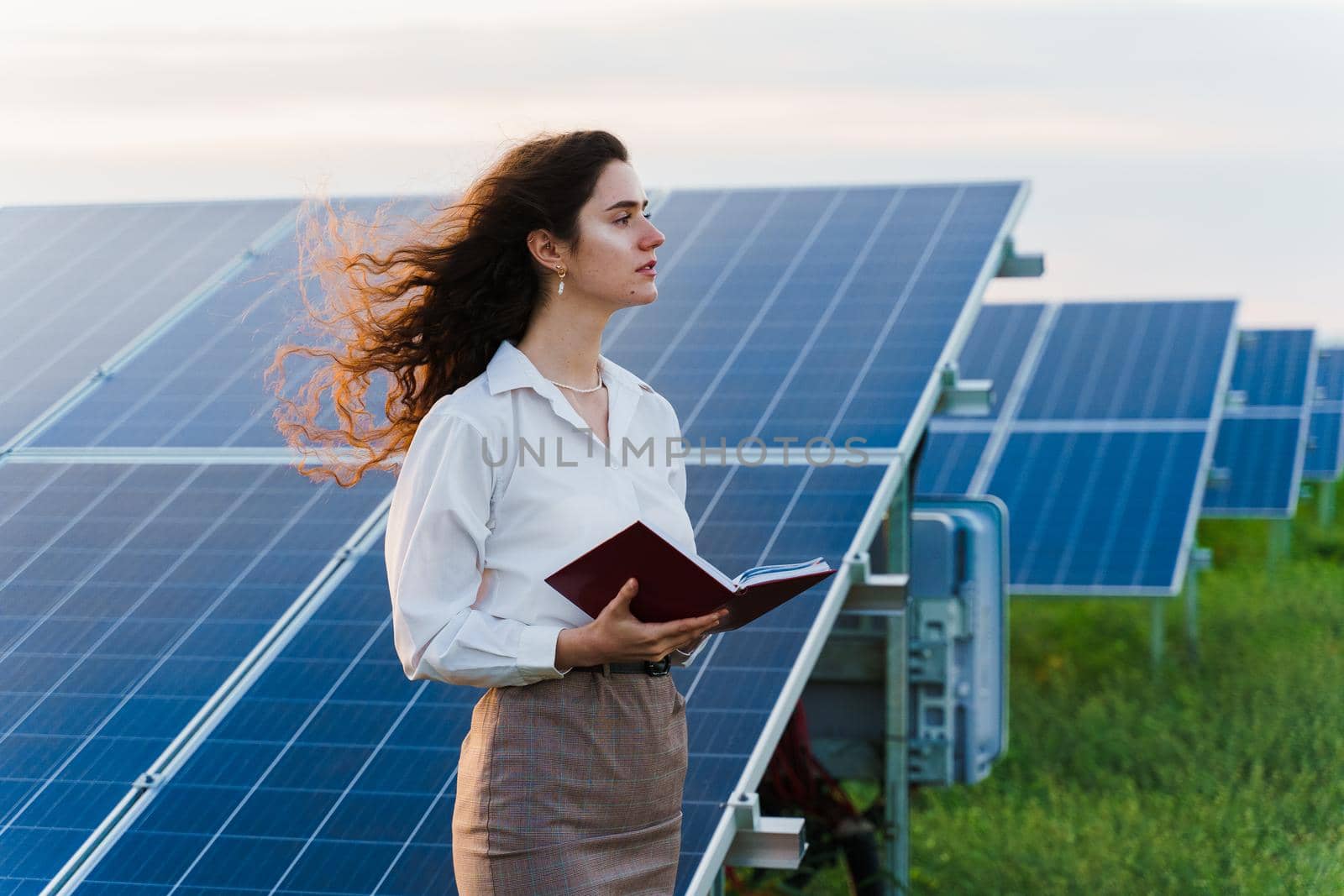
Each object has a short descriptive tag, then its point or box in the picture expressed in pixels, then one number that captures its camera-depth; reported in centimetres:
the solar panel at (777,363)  856
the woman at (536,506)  545
